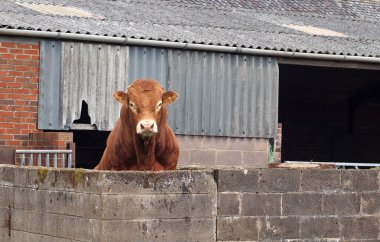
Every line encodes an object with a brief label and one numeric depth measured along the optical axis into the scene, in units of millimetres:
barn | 20234
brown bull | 13062
